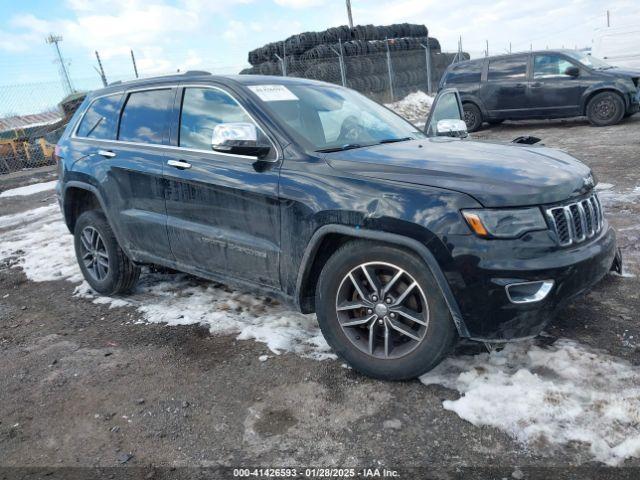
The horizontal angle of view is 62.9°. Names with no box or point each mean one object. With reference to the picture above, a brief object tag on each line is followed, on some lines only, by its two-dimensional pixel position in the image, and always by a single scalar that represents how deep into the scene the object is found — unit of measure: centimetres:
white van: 1547
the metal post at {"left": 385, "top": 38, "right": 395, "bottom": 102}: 1897
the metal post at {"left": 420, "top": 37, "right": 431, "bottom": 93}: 2083
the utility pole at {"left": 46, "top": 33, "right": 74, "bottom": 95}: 2271
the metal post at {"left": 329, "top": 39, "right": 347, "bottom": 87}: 1748
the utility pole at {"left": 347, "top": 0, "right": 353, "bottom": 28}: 2946
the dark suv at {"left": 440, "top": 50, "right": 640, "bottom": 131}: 1166
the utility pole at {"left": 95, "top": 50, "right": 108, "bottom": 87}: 1812
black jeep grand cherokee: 253
